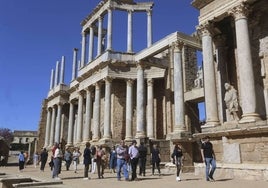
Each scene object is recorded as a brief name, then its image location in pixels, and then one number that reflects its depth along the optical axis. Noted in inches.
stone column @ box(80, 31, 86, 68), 1202.0
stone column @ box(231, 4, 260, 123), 465.1
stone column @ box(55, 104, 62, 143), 1390.7
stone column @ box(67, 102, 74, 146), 1270.9
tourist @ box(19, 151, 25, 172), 836.4
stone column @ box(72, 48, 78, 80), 1381.6
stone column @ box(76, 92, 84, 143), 1128.0
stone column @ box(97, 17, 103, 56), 1087.6
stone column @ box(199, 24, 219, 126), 530.3
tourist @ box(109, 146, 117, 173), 717.3
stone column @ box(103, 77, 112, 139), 945.5
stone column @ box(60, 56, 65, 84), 1466.5
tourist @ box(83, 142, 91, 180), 522.9
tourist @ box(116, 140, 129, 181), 487.2
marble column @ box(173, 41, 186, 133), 704.4
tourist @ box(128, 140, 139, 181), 478.5
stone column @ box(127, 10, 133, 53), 1034.7
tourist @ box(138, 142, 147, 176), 566.9
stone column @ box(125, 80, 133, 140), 930.1
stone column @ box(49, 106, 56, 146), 1461.6
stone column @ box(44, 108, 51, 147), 1534.2
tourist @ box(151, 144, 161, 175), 594.0
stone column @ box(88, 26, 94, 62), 1146.0
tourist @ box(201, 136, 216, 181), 424.2
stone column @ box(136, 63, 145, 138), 860.6
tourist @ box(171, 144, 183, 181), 474.6
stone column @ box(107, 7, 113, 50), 1019.9
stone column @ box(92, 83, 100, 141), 997.2
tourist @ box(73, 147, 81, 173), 781.6
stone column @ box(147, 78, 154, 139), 943.0
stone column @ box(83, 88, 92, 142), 1062.6
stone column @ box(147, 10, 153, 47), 1066.7
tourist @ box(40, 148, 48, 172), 832.9
